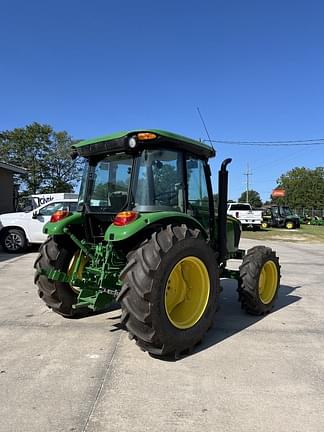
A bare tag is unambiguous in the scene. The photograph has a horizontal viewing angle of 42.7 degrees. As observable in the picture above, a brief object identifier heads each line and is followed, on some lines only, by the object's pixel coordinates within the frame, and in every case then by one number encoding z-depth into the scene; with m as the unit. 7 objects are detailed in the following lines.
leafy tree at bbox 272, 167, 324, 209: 70.00
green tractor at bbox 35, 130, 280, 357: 4.05
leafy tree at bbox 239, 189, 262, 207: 104.44
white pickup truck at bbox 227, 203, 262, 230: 29.72
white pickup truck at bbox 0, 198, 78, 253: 13.31
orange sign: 61.11
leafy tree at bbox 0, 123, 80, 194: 35.81
